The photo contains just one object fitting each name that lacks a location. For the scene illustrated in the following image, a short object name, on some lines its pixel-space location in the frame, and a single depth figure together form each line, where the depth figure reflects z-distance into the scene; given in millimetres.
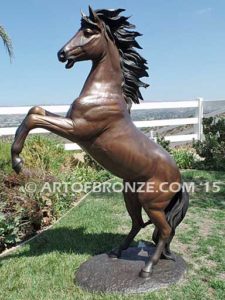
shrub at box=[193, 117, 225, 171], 8938
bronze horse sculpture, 2625
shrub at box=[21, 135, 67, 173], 6965
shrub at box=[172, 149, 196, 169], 9312
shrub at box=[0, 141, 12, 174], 5927
